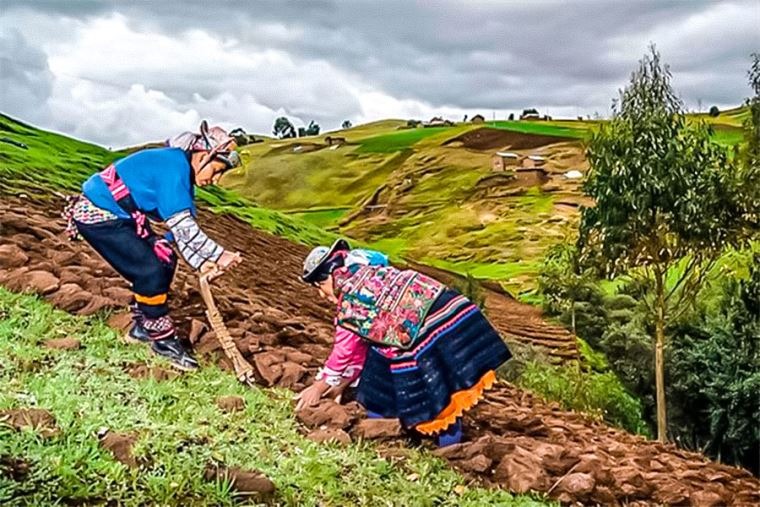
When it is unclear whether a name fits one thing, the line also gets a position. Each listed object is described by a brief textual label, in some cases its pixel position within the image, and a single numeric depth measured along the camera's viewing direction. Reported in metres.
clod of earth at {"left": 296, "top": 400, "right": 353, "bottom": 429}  2.87
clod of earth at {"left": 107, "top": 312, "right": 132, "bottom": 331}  3.46
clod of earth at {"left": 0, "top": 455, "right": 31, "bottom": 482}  1.98
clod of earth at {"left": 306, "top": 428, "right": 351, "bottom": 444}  2.74
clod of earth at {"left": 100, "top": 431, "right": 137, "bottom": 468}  2.16
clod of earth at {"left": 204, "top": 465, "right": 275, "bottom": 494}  2.17
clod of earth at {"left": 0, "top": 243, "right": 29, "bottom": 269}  3.87
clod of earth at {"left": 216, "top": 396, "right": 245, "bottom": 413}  2.84
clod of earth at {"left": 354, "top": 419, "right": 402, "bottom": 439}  2.85
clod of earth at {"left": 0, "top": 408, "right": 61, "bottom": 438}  2.21
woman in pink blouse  2.84
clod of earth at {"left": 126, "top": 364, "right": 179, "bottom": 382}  3.00
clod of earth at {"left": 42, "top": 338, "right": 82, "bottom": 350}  3.11
